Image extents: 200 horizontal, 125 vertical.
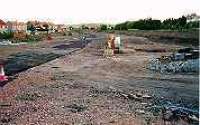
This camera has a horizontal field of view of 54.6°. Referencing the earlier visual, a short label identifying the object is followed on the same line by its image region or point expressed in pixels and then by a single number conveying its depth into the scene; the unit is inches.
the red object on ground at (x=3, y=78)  340.3
